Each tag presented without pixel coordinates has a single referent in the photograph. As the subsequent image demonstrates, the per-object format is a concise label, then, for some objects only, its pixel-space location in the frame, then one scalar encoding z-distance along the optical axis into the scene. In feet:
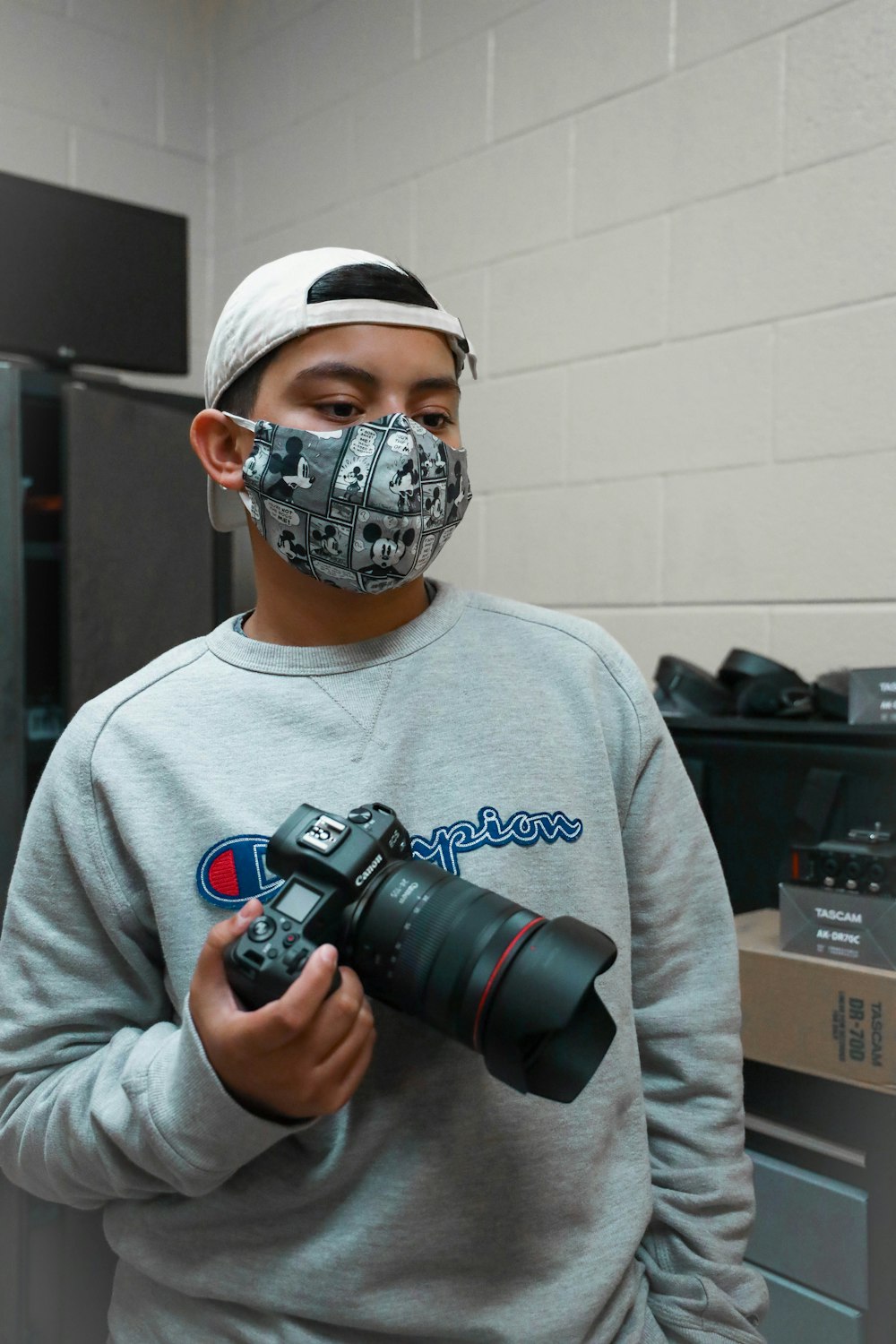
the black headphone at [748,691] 4.77
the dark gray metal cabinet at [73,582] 5.81
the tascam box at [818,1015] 3.81
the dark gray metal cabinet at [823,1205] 3.86
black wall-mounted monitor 6.79
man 2.51
